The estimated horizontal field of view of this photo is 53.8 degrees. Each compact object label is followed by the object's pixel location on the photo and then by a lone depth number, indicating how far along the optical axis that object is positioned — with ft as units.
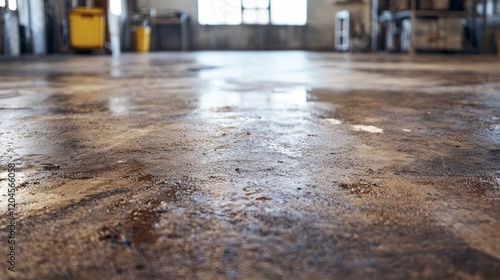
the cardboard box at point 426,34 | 29.50
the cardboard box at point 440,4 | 29.48
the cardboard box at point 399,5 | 29.86
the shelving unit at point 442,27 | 29.43
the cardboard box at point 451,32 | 29.38
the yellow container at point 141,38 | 38.37
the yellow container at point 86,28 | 29.66
